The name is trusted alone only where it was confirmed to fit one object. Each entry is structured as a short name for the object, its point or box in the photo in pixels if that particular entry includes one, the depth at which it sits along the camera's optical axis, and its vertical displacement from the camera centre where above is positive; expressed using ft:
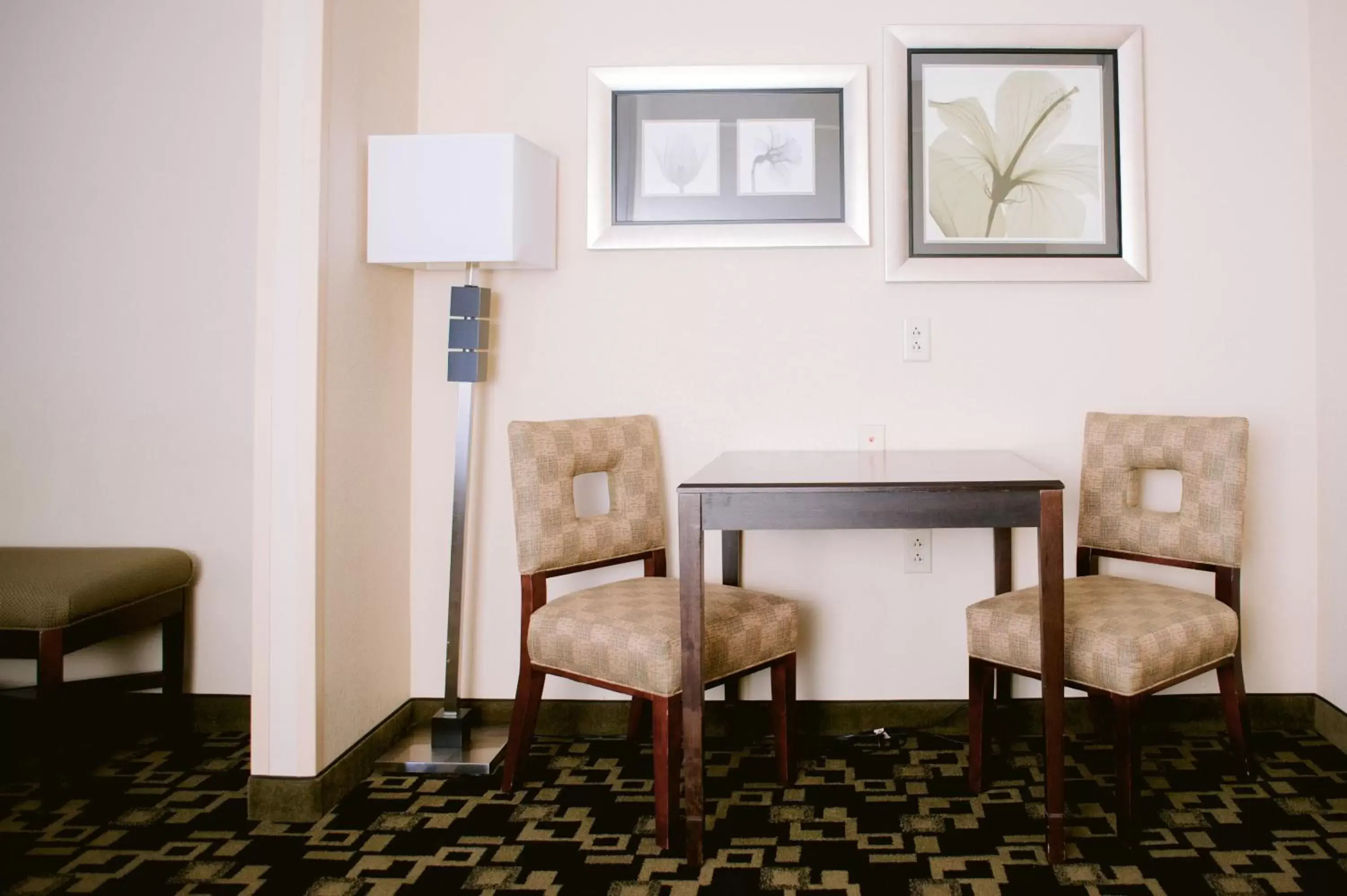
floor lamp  7.79 +2.26
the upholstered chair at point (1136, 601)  6.66 -1.04
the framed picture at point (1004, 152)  8.93 +3.04
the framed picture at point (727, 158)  9.00 +3.02
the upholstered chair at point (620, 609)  6.76 -1.09
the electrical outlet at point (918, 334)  9.00 +1.31
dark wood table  6.44 -0.32
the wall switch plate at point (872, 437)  9.01 +0.31
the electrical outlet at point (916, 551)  9.00 -0.79
